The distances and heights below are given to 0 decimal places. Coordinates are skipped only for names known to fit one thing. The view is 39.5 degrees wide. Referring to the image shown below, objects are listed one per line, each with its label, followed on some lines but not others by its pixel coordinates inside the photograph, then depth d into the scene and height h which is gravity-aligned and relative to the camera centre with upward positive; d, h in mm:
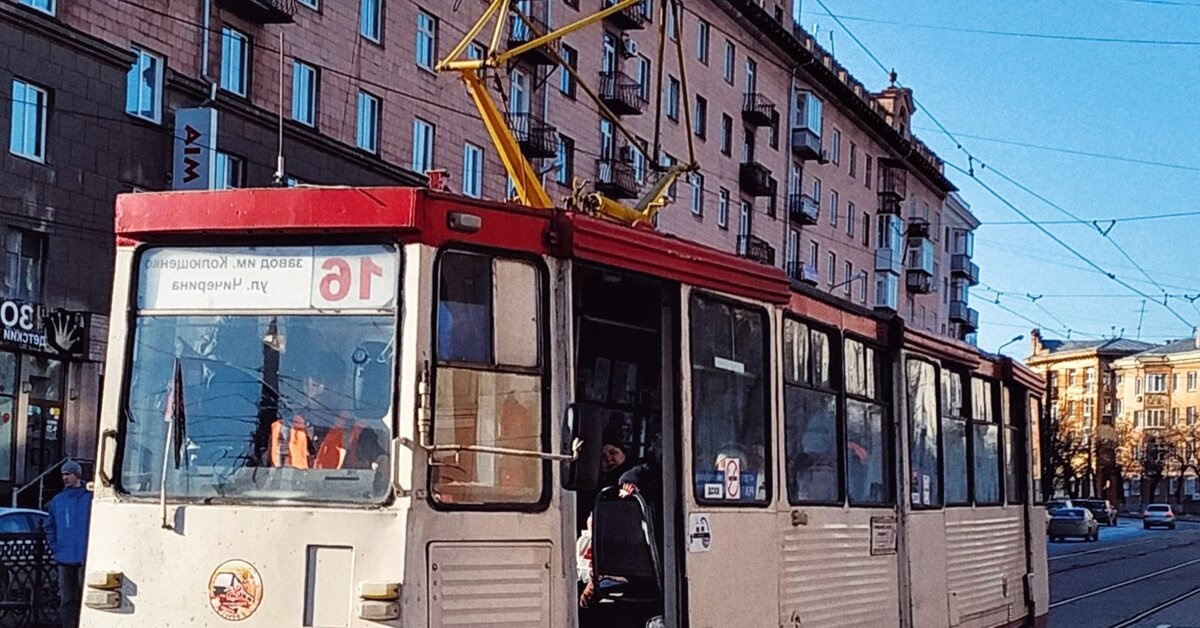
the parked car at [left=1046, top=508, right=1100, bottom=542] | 52906 -501
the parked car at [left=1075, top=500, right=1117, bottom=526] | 73562 -157
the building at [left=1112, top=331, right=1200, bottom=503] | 111688 +6730
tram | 6324 +320
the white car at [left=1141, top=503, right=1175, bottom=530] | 75812 -405
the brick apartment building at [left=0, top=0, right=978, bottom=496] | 25406 +7543
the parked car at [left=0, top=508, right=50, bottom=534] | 17234 -220
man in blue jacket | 14398 -274
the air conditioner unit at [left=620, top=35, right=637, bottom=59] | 43094 +11803
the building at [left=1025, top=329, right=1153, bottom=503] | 110562 +8836
